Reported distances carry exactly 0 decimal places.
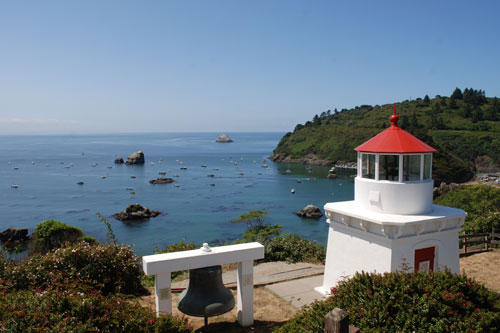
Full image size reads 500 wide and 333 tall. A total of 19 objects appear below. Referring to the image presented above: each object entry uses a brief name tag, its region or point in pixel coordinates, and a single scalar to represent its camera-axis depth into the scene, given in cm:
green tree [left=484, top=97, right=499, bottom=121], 10145
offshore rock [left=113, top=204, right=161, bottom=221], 4472
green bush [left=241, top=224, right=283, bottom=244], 2109
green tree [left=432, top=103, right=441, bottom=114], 10962
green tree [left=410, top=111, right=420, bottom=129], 8819
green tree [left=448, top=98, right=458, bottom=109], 11131
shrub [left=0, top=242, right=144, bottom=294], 820
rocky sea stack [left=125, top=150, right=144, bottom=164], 10480
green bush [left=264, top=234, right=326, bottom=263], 1370
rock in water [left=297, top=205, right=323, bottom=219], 4578
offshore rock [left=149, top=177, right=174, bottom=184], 7178
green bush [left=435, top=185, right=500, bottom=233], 1666
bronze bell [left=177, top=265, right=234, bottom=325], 646
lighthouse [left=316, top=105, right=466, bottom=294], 804
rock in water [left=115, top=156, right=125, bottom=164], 10672
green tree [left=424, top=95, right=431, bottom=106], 12181
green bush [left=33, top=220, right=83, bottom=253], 2288
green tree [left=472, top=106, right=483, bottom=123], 9989
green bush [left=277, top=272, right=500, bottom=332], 462
